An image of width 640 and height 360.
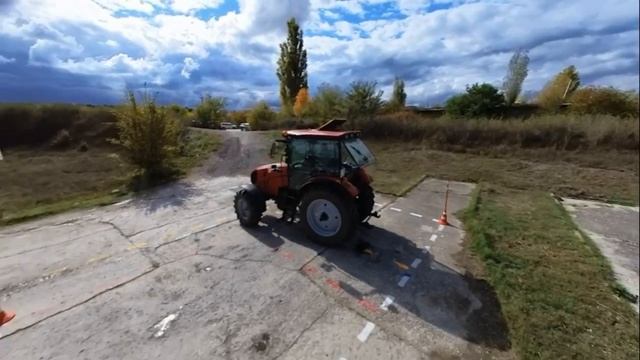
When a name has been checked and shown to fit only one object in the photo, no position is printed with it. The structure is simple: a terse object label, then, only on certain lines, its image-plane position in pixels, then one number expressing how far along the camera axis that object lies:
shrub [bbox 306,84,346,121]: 20.75
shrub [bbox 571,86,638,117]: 18.45
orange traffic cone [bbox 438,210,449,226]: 6.85
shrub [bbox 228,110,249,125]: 36.91
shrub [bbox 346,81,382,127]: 19.75
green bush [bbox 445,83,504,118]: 21.36
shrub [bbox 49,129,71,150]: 9.10
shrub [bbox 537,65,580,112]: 22.87
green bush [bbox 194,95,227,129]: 29.11
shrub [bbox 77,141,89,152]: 10.89
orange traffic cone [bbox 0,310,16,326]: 3.36
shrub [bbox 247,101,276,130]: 26.75
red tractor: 5.12
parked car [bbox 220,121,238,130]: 30.31
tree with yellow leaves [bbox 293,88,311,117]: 24.31
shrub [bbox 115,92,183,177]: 9.79
